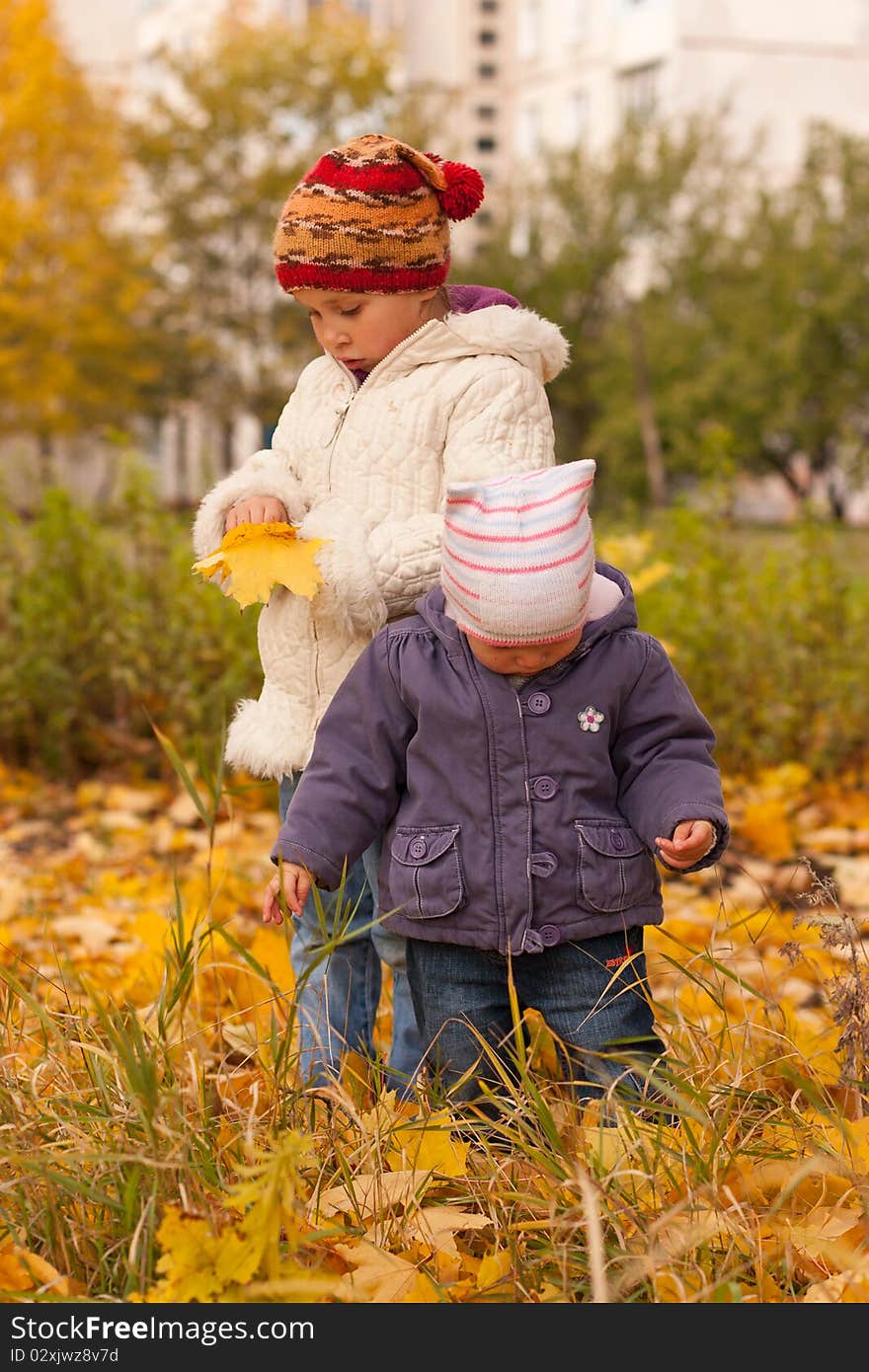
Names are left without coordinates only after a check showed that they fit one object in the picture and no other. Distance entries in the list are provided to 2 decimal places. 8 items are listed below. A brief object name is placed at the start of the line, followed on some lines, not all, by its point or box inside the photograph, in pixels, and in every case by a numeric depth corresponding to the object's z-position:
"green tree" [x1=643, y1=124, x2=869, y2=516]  21.86
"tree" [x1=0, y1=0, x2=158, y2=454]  21.03
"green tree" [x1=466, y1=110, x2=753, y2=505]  24.56
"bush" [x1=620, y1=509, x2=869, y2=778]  4.80
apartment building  33.12
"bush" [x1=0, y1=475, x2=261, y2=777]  4.89
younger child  2.05
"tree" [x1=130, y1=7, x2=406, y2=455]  24.62
